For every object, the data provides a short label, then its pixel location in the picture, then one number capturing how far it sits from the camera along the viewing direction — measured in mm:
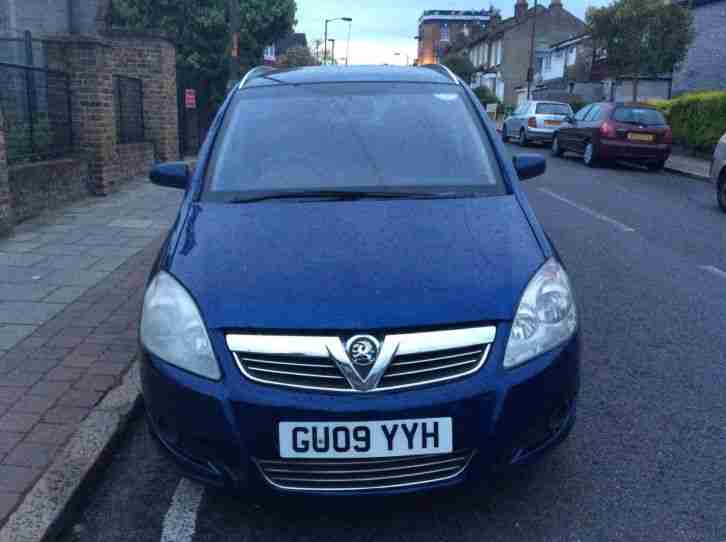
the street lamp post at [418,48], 126312
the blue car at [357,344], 2621
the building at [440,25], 120438
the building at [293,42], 65375
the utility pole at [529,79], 45156
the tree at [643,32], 28453
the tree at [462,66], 73625
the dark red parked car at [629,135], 18422
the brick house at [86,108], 9328
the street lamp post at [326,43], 69688
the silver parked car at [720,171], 11469
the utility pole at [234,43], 18594
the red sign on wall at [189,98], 18891
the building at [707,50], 30750
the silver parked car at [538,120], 26375
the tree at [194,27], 21875
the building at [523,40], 63406
